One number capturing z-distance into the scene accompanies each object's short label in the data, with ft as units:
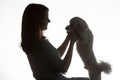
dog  9.85
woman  9.57
